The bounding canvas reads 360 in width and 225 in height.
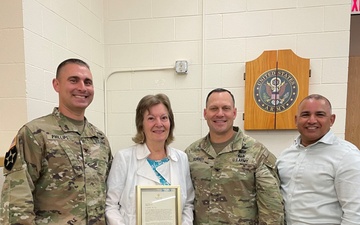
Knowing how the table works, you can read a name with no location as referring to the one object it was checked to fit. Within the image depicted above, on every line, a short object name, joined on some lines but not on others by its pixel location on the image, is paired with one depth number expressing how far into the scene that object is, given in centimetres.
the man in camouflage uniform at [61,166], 120
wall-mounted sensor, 259
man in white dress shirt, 139
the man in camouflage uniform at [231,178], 149
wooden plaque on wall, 239
